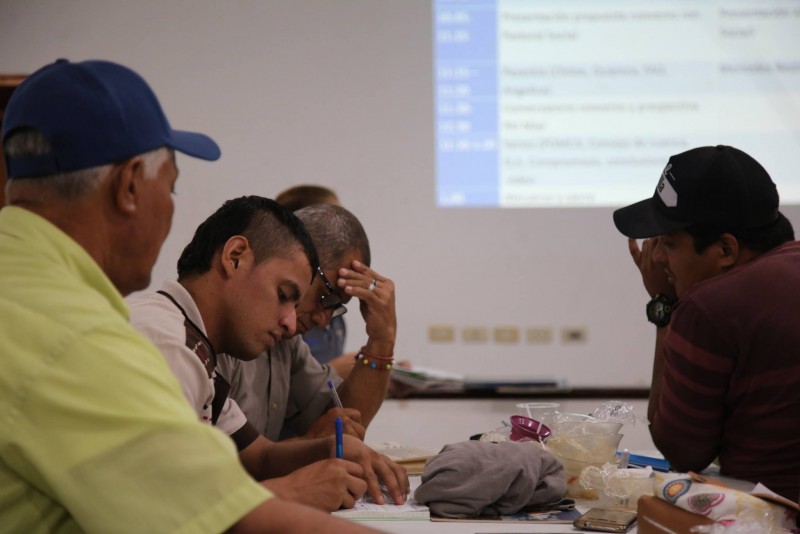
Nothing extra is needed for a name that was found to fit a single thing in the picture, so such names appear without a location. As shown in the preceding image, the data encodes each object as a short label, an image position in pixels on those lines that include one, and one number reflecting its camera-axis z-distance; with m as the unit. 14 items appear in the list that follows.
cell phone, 4.14
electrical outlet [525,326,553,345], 6.47
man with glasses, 4.70
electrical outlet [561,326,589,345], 6.46
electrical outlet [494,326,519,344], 6.48
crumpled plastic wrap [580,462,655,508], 4.26
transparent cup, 4.58
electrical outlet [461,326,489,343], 6.48
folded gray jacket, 4.21
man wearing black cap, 4.34
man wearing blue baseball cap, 3.15
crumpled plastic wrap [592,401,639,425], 4.48
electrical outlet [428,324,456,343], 6.47
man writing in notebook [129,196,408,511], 4.20
